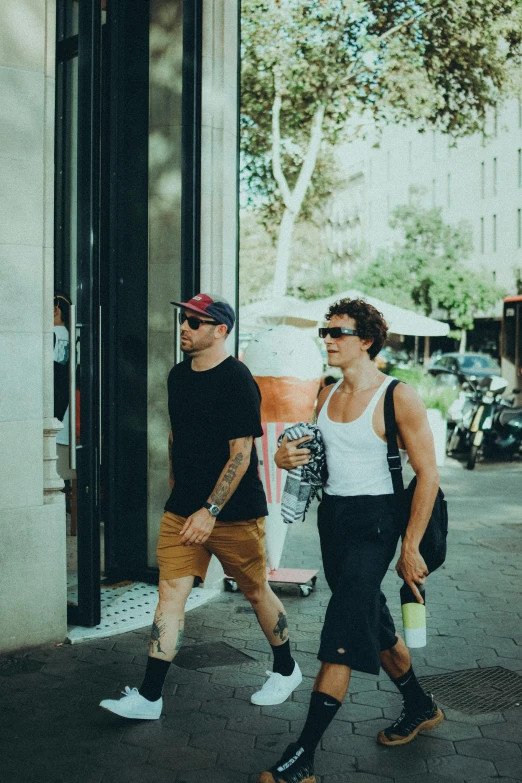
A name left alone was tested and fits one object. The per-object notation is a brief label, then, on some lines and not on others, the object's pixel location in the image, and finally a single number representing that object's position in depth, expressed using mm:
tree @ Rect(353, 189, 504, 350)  42562
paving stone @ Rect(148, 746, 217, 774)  3674
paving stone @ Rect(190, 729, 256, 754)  3854
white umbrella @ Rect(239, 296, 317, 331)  17375
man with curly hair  3443
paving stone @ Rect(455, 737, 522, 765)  3809
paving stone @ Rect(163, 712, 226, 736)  4059
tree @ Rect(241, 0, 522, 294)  17688
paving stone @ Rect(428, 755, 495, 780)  3629
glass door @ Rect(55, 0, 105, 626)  5273
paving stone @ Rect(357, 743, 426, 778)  3652
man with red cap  4043
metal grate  4395
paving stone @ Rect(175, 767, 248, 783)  3551
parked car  27639
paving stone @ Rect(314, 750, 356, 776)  3664
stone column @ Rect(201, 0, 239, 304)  6473
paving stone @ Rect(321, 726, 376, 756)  3850
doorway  6707
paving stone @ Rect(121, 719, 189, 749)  3898
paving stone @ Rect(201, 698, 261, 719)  4262
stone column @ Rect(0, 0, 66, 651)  4930
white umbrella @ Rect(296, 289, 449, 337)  16891
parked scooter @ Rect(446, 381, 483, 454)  15292
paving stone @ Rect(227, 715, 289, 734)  4066
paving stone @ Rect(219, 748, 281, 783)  3665
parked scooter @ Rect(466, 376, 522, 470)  14484
